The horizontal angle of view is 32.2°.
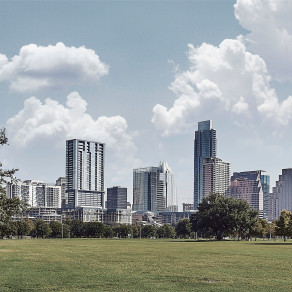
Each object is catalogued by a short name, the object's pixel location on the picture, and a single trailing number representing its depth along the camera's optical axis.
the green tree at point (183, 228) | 185.50
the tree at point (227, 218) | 112.94
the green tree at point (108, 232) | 193.48
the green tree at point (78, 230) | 196.00
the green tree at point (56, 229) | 190.50
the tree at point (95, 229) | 190.38
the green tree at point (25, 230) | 171.90
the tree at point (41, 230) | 182.25
